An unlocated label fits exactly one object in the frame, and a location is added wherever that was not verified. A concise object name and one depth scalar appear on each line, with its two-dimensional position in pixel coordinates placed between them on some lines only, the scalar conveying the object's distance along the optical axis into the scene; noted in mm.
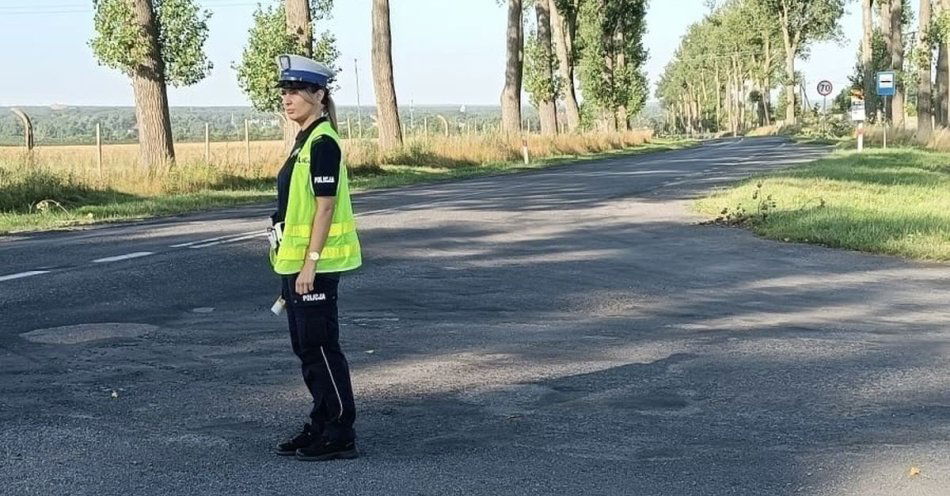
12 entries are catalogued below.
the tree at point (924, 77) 41156
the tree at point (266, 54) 28812
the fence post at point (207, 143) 25631
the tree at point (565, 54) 55125
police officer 4824
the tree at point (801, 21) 81000
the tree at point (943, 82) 42119
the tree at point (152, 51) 23656
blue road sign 39062
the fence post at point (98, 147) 22719
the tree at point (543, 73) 49219
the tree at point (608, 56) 66438
